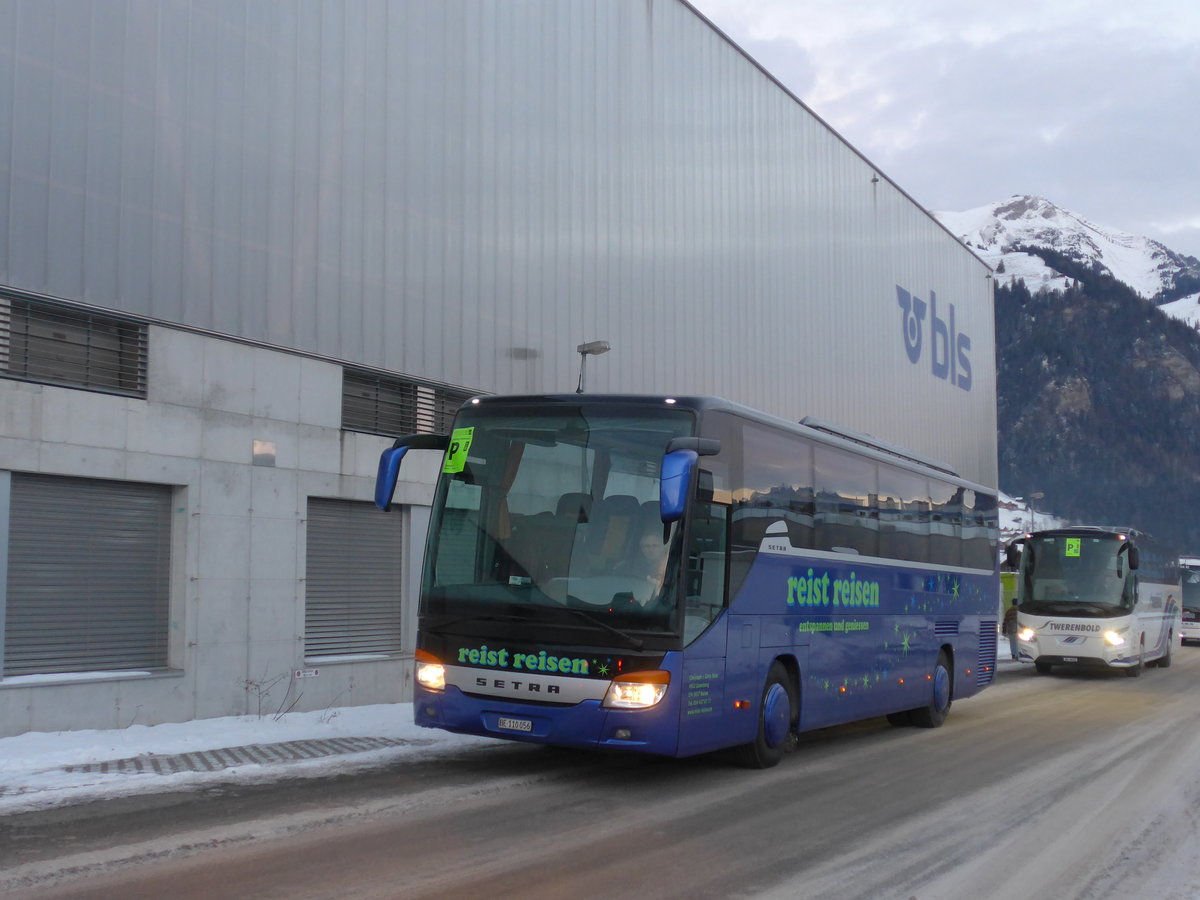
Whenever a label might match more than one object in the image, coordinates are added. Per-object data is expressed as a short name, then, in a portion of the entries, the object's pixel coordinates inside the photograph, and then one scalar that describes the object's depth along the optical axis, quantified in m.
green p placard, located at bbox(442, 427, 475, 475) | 9.56
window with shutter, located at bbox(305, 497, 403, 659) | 14.99
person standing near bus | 25.66
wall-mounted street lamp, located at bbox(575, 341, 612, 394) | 17.30
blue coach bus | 8.66
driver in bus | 8.71
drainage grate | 9.17
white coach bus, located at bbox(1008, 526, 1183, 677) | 24.11
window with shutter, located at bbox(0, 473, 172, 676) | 11.55
